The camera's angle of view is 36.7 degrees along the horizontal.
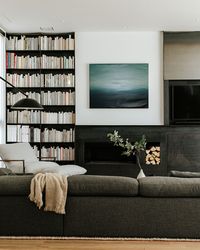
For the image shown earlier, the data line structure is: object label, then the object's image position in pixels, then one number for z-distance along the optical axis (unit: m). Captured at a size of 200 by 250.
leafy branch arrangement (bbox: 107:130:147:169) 4.28
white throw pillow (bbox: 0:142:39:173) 4.48
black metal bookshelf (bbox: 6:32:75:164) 5.95
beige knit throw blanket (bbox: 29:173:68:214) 2.71
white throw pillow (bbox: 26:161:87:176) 4.12
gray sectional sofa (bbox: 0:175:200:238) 2.73
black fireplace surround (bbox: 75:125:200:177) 5.73
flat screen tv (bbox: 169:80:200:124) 5.88
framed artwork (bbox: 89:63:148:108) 5.92
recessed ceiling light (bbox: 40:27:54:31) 5.75
